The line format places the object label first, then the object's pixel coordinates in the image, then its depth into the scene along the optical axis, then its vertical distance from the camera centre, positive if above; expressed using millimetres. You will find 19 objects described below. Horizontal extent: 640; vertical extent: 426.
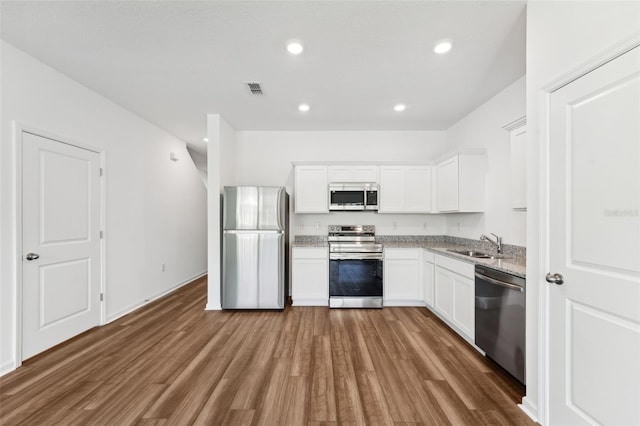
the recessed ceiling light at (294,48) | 2178 +1386
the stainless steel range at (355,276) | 3785 -918
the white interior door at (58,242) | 2387 -311
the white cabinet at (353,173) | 4113 +611
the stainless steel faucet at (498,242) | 2961 -337
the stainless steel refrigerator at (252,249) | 3660 -517
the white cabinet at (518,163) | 2328 +454
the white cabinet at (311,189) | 4102 +359
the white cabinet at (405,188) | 4121 +379
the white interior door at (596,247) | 1219 -179
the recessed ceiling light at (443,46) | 2152 +1388
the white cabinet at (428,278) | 3540 -903
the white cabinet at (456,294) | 2639 -911
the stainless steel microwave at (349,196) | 4066 +250
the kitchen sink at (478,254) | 2939 -490
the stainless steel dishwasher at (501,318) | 1965 -868
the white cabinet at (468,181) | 3406 +409
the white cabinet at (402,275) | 3816 -904
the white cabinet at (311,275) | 3854 -922
